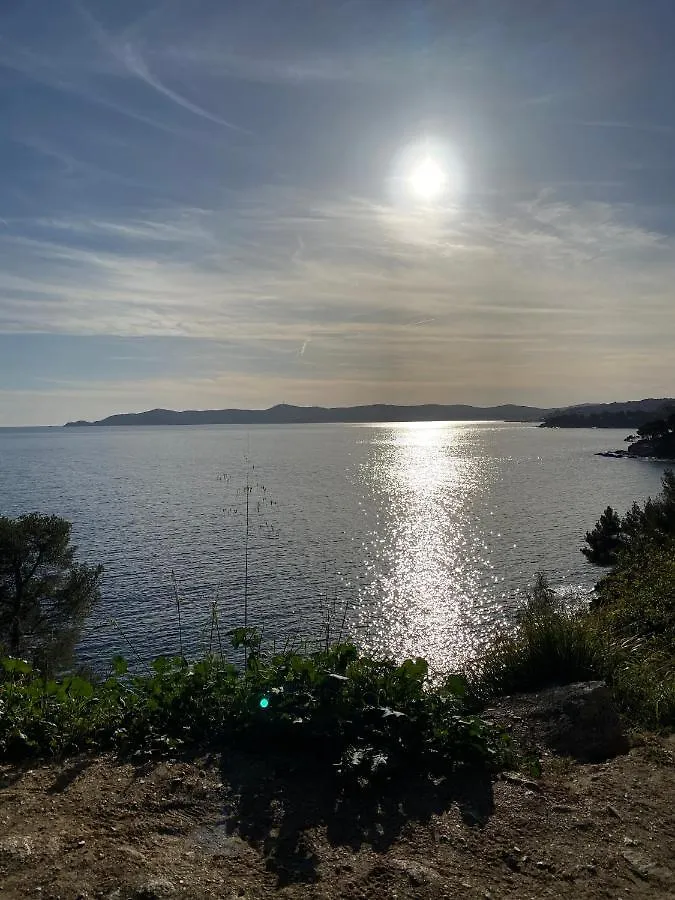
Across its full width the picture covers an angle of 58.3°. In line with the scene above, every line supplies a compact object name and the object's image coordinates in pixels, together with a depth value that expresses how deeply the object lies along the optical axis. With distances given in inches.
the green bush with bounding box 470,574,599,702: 294.5
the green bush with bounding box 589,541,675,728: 264.4
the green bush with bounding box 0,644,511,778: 210.5
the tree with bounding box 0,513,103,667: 985.5
